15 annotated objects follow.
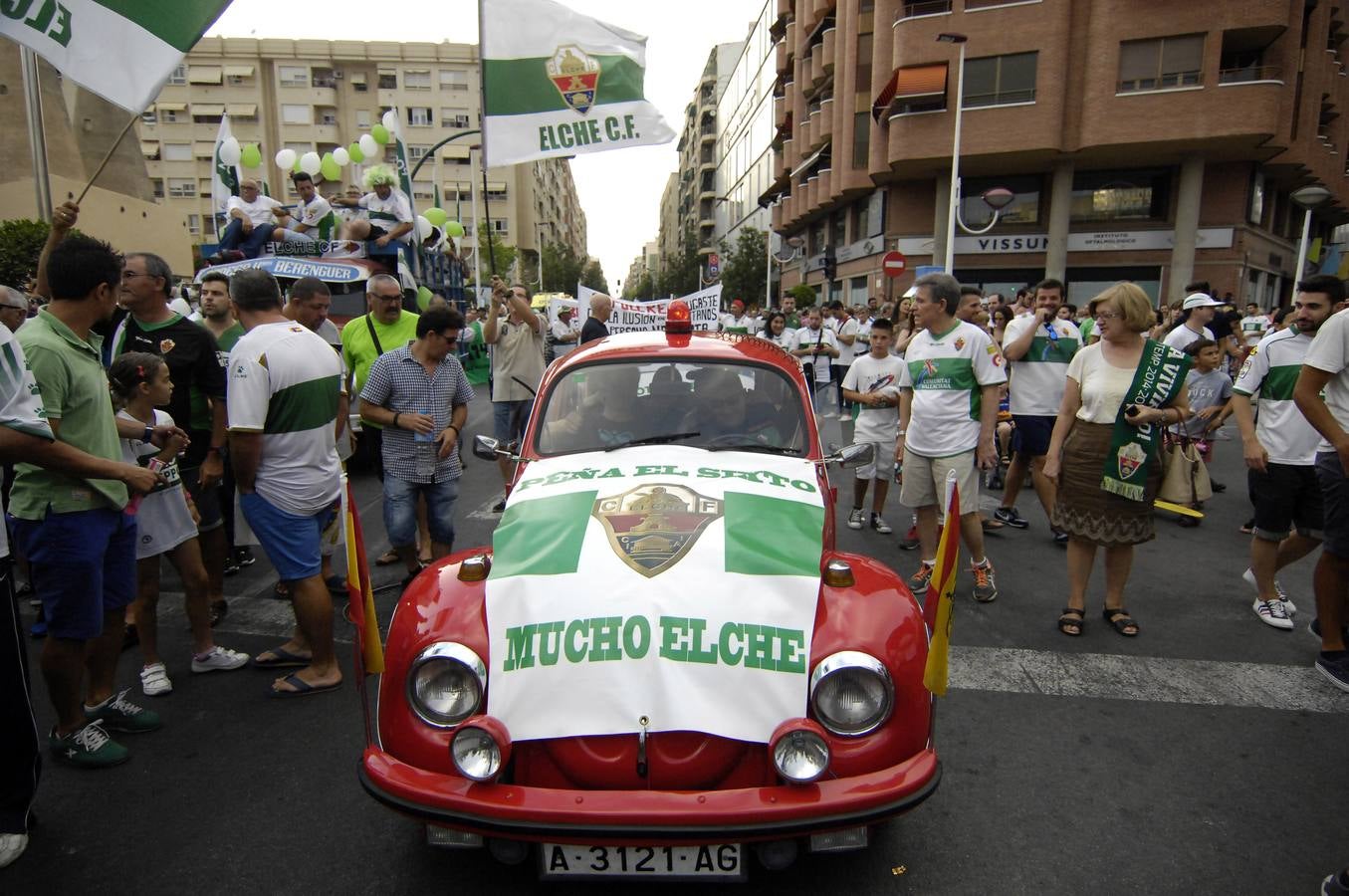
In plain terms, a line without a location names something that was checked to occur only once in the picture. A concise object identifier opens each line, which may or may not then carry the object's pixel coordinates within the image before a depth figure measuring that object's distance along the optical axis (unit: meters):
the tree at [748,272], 48.34
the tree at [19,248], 22.42
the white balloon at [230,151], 12.52
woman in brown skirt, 4.25
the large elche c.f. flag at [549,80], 5.70
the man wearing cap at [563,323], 16.88
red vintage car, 2.05
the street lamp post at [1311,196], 18.39
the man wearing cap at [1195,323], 7.23
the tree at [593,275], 70.81
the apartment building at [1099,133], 24.50
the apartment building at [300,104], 58.94
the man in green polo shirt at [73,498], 2.99
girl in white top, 3.79
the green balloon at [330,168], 16.52
